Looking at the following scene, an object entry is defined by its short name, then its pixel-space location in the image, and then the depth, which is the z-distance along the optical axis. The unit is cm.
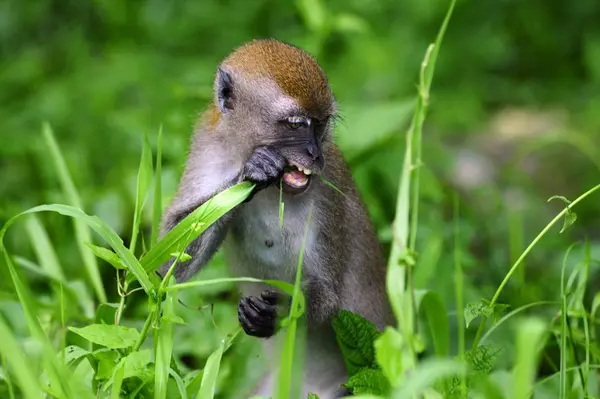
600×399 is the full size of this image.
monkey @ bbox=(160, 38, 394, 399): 880
